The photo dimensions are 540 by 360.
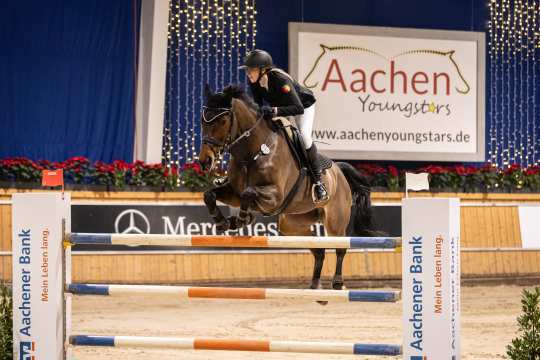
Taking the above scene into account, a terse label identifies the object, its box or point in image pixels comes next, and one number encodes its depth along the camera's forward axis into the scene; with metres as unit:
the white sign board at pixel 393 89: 25.37
